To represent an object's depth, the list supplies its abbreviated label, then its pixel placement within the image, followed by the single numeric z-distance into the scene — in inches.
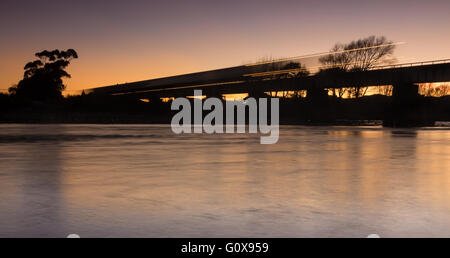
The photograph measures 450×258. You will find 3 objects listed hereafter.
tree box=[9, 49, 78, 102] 3191.4
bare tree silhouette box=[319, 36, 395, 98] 2956.4
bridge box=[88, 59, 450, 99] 2328.4
